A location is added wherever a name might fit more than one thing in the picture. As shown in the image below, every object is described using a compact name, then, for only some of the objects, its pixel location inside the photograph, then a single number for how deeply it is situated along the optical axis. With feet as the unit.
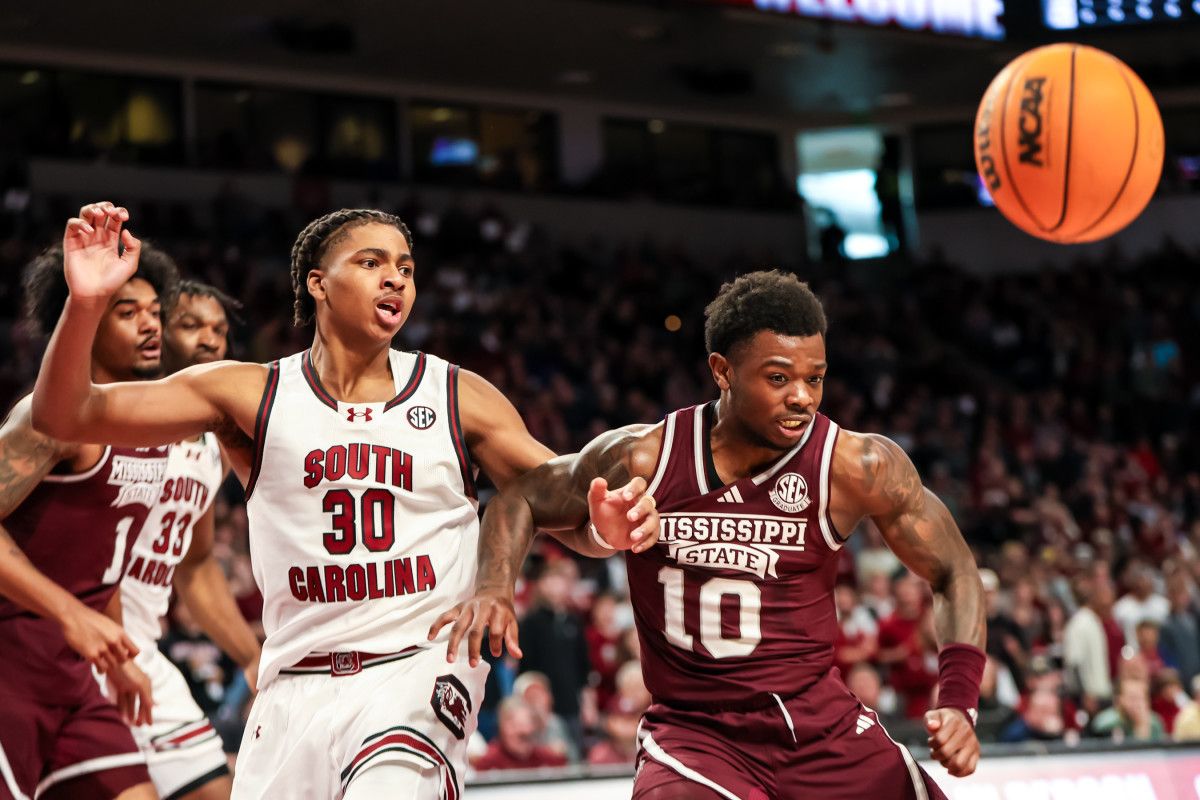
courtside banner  22.00
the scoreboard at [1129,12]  40.73
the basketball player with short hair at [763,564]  12.97
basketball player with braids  12.43
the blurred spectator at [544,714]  28.59
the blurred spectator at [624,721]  27.94
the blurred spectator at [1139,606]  41.22
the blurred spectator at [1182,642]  39.81
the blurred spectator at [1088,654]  37.91
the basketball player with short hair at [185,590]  16.43
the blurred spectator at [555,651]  31.58
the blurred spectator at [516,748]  27.76
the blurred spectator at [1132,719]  33.53
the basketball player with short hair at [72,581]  14.17
